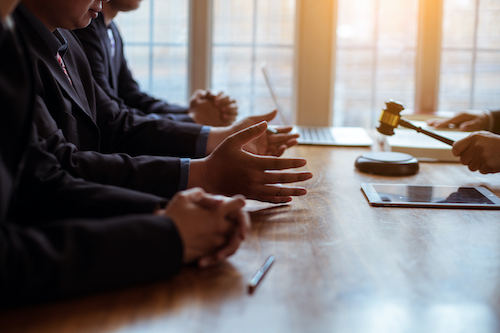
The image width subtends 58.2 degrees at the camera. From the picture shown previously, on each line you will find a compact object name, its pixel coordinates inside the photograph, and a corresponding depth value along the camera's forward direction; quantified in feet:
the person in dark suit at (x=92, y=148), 2.95
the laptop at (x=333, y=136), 6.07
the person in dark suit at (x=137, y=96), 5.75
